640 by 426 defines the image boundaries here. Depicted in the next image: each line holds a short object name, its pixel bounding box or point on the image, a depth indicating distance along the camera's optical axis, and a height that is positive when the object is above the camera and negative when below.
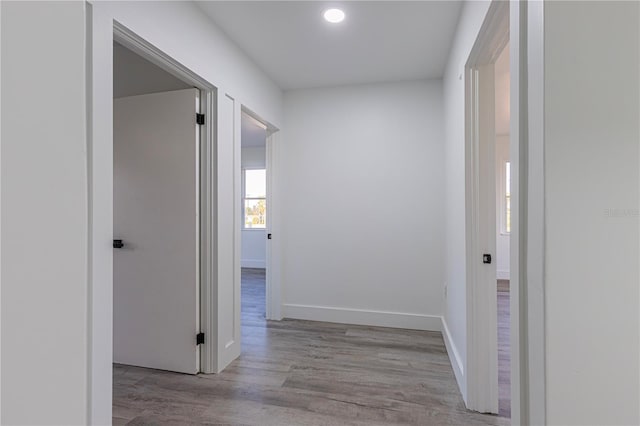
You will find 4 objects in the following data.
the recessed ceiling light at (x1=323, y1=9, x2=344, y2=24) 2.12 +1.35
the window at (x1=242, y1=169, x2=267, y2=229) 6.61 +0.29
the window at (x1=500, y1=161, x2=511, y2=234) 5.68 +0.29
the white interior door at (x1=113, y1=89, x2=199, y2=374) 2.25 -0.12
